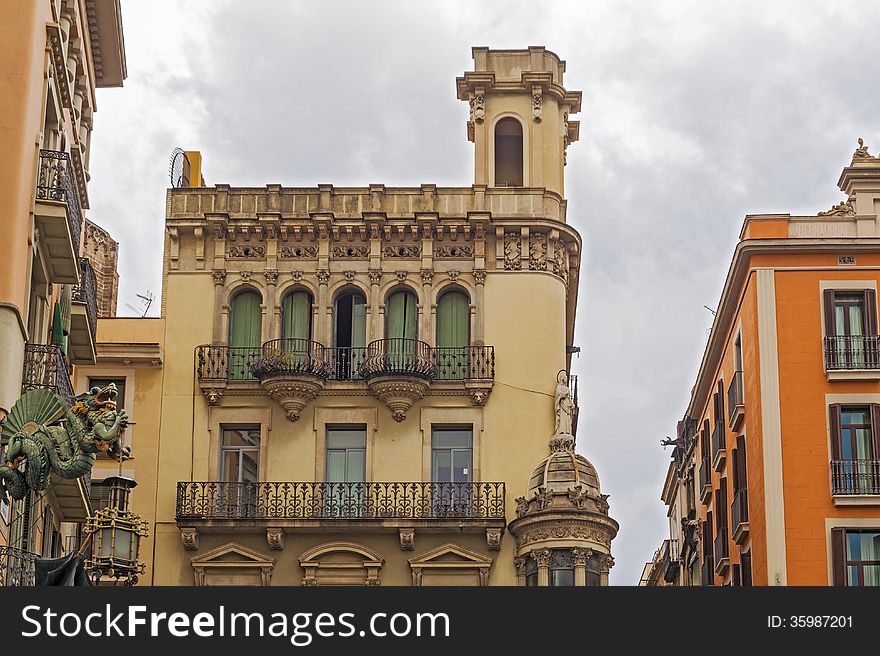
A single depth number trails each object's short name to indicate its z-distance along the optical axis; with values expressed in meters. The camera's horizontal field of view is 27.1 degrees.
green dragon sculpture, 27.06
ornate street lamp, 29.48
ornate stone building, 46.91
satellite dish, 52.53
